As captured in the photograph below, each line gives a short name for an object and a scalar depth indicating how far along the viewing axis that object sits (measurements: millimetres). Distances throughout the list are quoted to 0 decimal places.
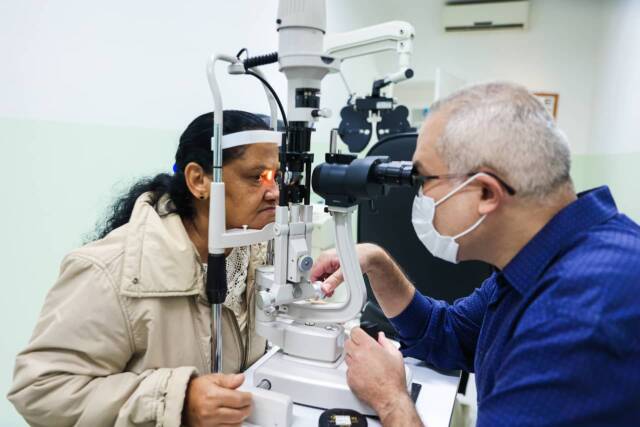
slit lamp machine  919
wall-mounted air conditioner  4727
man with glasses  647
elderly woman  879
